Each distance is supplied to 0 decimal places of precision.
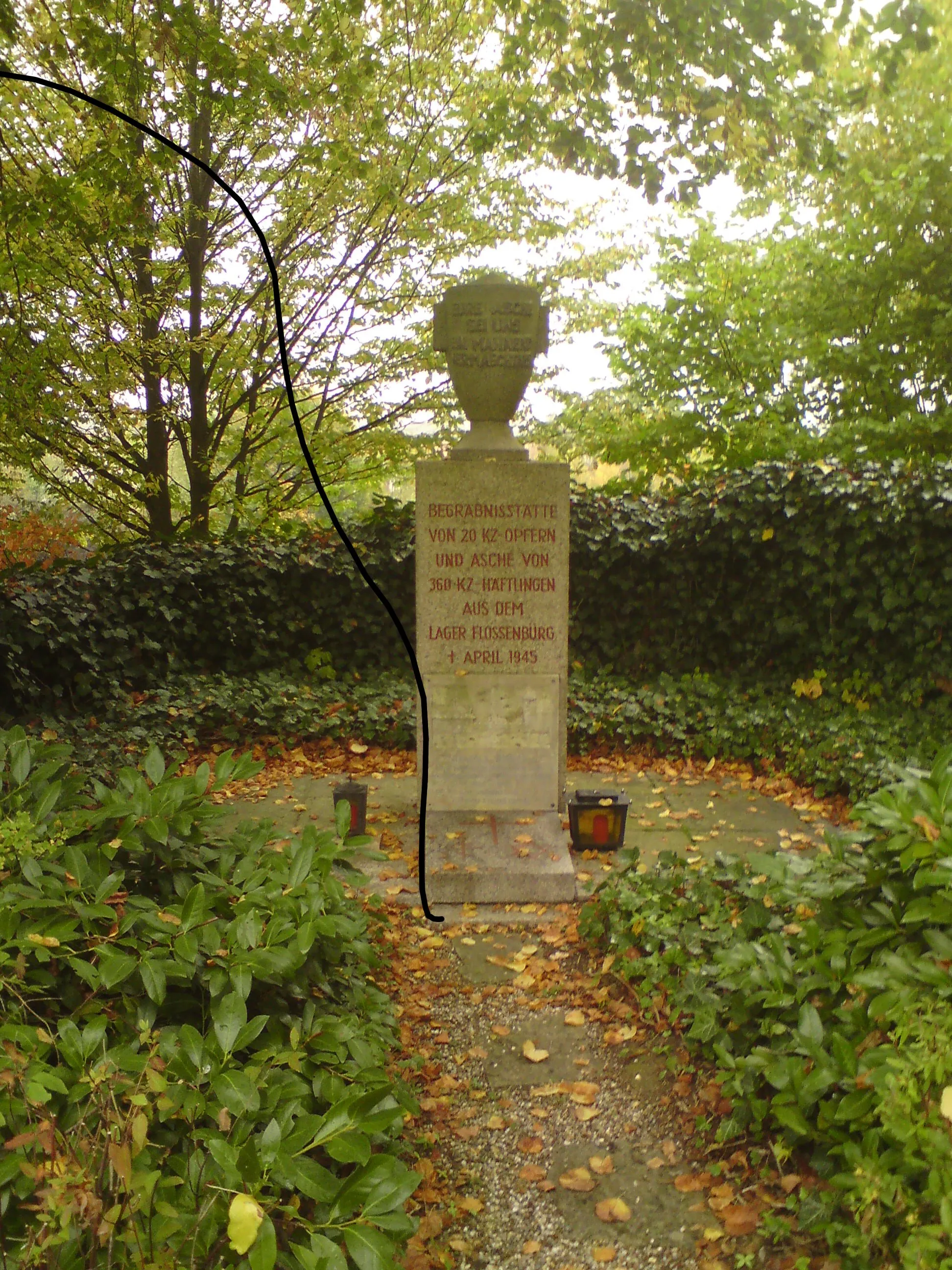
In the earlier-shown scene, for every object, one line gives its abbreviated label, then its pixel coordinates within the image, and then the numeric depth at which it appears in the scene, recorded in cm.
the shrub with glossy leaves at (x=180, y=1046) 186
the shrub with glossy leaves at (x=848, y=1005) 214
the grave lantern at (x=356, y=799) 531
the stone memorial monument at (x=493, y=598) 543
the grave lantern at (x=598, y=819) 530
